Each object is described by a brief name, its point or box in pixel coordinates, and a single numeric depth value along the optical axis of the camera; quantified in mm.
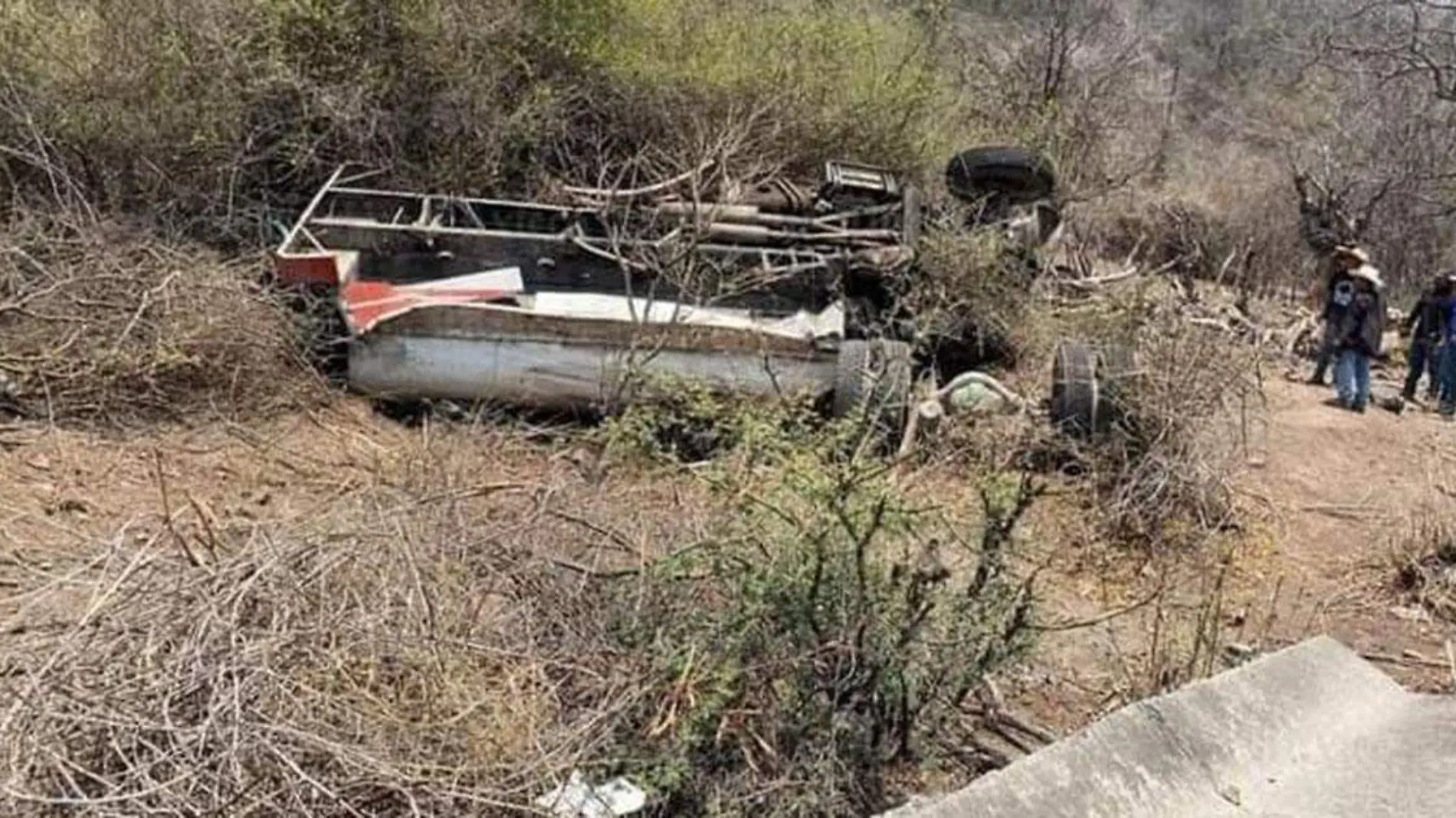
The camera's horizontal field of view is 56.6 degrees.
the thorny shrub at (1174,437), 6984
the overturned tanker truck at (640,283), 7109
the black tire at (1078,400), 7496
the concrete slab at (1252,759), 2785
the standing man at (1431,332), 12055
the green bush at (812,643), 3824
